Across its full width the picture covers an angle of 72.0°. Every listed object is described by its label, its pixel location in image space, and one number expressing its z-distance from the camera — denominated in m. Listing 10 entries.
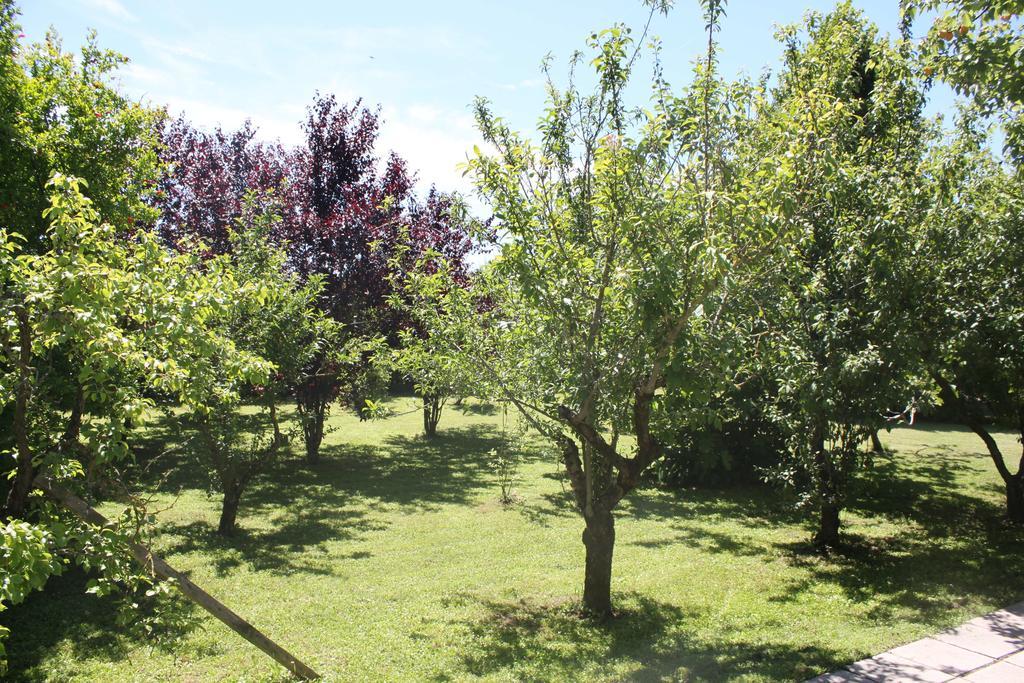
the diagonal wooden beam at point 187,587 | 4.52
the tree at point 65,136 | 8.95
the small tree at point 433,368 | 7.47
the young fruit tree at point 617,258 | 5.66
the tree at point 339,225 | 16.12
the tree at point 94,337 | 4.08
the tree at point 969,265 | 8.16
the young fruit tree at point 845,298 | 7.84
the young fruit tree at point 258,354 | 10.12
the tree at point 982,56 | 5.97
